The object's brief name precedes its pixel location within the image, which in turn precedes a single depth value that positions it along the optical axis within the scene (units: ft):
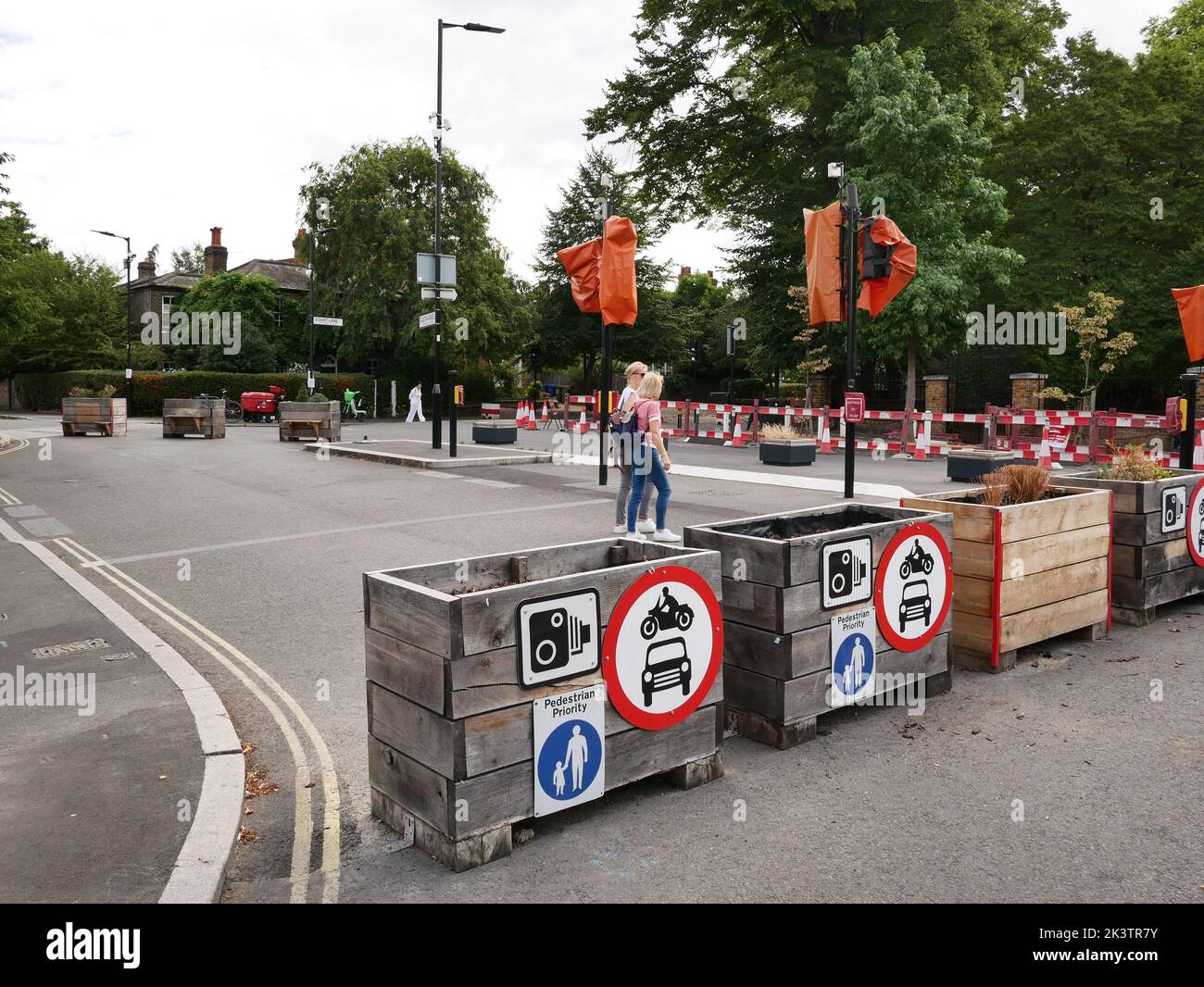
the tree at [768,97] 97.76
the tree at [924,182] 84.89
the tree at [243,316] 174.40
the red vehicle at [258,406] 132.77
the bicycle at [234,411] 139.03
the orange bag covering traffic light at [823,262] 46.65
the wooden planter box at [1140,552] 24.86
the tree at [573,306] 172.14
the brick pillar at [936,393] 92.99
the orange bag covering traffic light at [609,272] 45.93
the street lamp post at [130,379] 146.55
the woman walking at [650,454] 34.66
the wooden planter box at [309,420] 90.74
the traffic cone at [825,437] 85.56
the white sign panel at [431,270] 67.15
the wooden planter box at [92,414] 94.02
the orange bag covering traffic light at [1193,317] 42.50
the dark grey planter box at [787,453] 71.05
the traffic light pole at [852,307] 45.85
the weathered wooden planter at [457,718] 12.59
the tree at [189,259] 355.97
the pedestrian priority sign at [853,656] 17.44
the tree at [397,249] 154.81
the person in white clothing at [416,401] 140.26
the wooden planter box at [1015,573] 20.94
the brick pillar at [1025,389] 88.33
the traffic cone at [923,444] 77.56
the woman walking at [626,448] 35.40
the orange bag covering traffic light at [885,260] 46.09
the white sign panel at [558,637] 13.28
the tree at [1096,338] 89.04
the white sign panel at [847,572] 17.22
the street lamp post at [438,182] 68.80
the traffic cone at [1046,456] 70.13
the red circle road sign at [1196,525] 26.30
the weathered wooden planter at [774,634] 16.53
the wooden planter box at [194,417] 93.30
